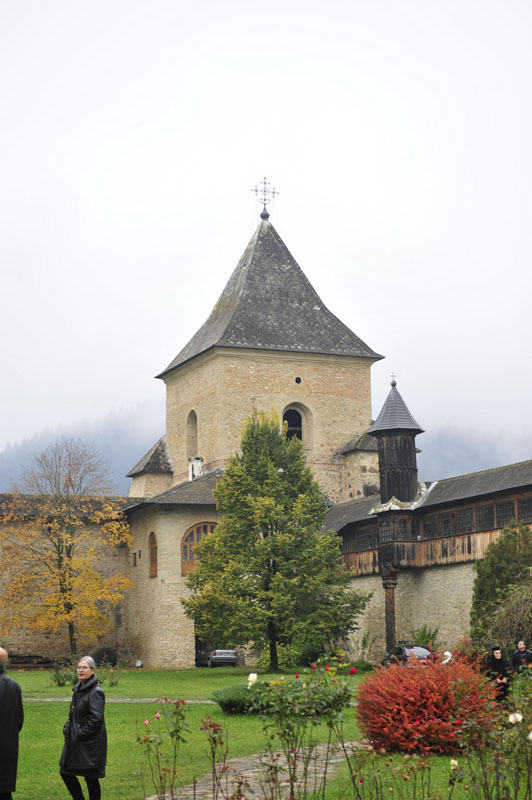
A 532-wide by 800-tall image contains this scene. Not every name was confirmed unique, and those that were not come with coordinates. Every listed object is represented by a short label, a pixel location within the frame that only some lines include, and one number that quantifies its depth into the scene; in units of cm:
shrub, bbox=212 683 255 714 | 1895
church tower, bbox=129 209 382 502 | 4334
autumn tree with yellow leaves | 3719
